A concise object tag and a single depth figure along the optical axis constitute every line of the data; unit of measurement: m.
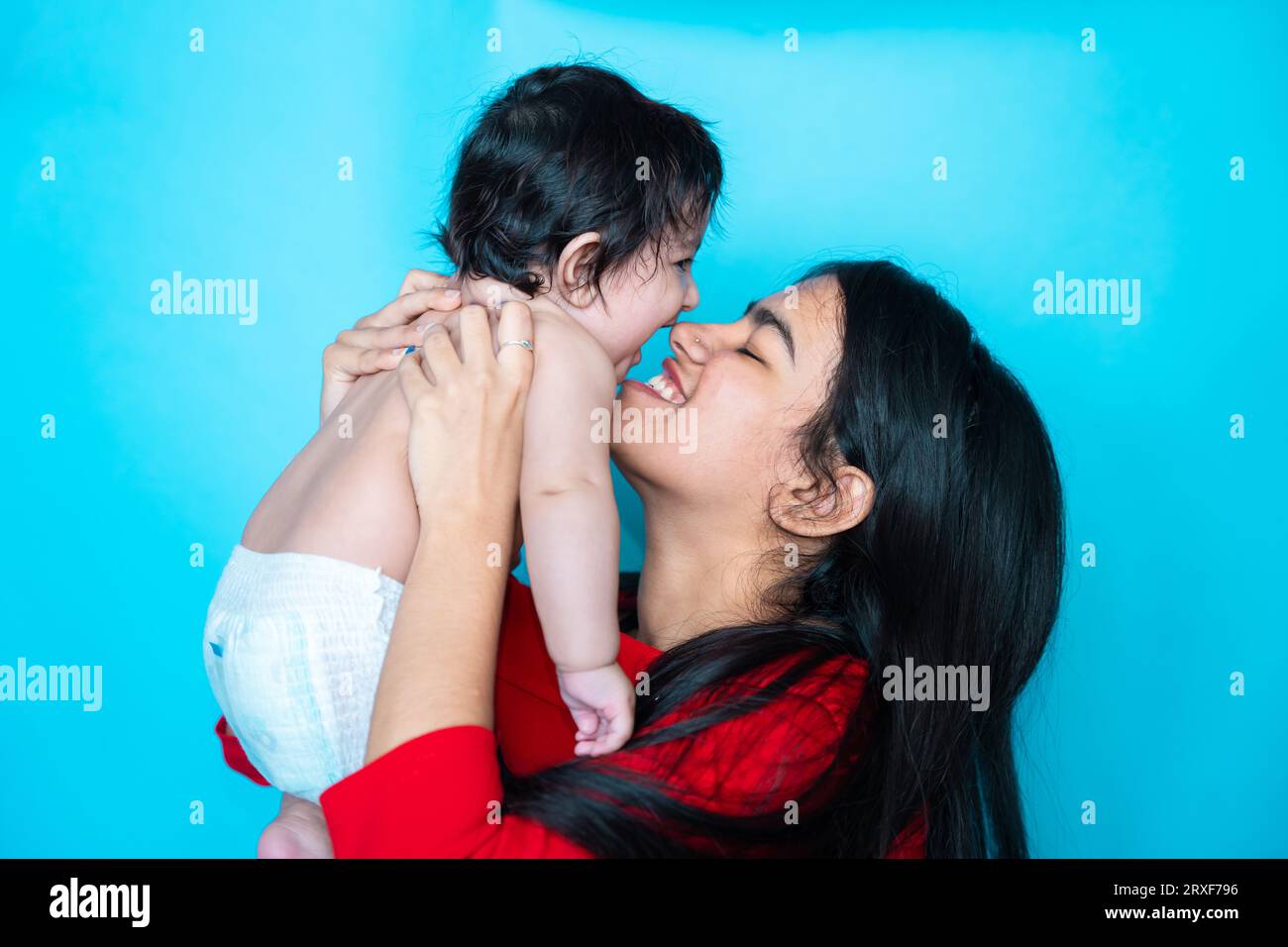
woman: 1.05
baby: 1.22
